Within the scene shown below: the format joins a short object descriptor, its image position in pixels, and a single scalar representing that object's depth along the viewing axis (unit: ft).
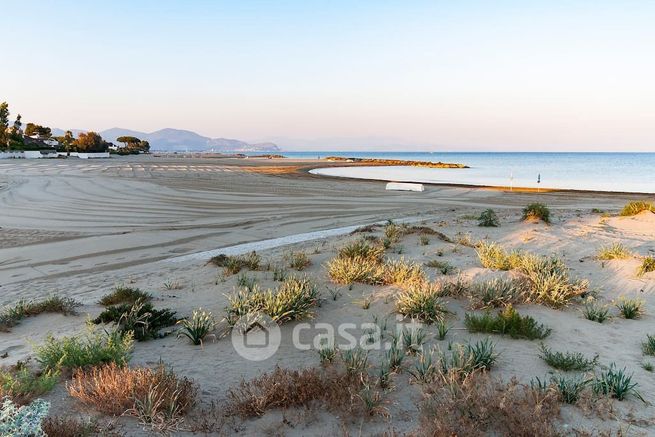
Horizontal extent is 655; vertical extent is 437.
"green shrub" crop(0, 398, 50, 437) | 9.45
